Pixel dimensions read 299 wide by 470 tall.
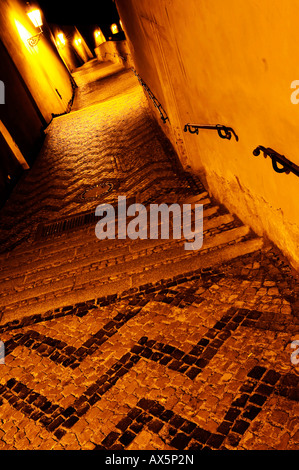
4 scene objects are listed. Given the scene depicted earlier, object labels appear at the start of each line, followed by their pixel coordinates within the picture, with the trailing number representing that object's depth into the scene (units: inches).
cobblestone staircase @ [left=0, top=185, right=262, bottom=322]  172.2
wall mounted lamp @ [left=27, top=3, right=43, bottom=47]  511.2
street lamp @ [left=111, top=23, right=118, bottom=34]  1428.4
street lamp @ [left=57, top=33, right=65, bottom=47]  1017.6
